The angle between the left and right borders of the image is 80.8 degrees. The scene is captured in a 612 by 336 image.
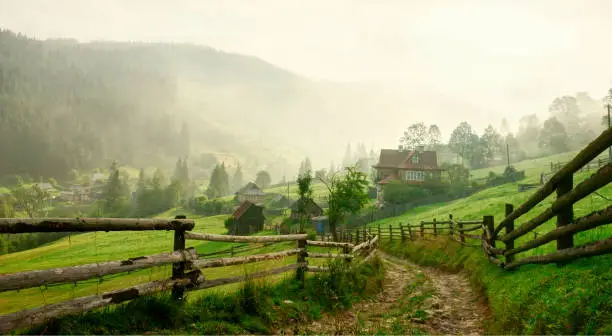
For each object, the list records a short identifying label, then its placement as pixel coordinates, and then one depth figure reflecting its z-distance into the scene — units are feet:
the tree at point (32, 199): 428.97
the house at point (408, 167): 229.04
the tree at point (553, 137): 334.85
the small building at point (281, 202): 361.51
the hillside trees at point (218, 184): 514.68
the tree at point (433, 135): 310.04
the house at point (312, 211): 219.90
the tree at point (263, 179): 599.16
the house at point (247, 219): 220.64
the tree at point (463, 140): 342.85
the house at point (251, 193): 405.76
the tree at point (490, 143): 345.72
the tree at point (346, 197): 127.40
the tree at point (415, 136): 301.84
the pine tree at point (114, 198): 419.78
